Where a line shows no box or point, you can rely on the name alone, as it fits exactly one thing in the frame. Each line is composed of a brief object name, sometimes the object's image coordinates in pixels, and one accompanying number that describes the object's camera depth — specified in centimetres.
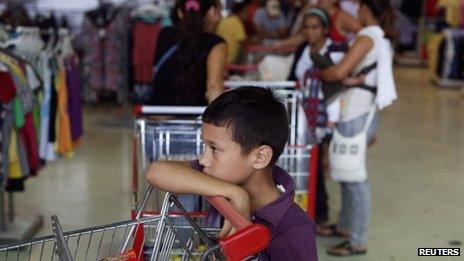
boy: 236
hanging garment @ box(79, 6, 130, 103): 1232
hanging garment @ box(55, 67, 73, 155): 802
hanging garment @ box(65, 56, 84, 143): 841
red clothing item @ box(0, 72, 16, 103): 580
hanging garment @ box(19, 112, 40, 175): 637
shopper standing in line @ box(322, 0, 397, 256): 598
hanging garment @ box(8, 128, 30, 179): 615
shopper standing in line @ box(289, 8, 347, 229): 633
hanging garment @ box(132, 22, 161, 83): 1185
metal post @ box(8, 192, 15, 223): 686
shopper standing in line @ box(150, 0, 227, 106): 546
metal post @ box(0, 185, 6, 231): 661
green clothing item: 605
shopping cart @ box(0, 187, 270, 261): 203
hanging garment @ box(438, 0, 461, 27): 1659
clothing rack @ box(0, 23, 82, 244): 632
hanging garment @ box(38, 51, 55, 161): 756
